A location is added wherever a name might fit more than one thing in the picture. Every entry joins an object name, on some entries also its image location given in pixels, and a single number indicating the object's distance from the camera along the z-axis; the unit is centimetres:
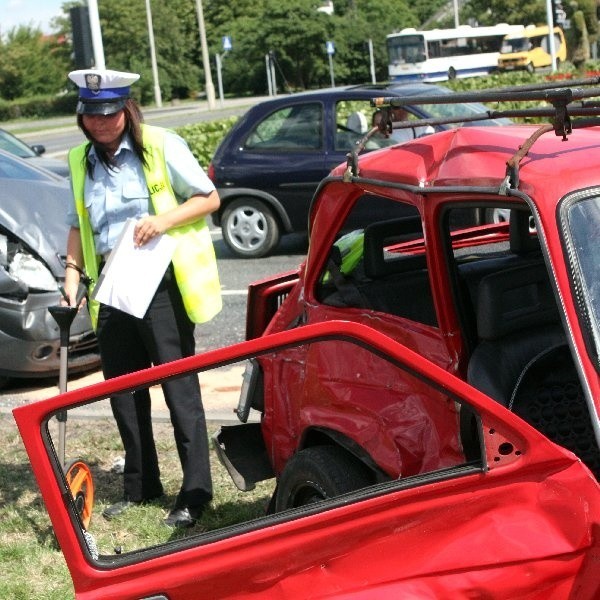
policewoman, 482
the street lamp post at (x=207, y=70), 5560
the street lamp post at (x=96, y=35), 1258
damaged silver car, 751
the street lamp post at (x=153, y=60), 6469
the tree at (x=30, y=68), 7888
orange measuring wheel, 405
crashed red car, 271
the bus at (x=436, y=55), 5381
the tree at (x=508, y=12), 7081
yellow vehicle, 5616
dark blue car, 1176
